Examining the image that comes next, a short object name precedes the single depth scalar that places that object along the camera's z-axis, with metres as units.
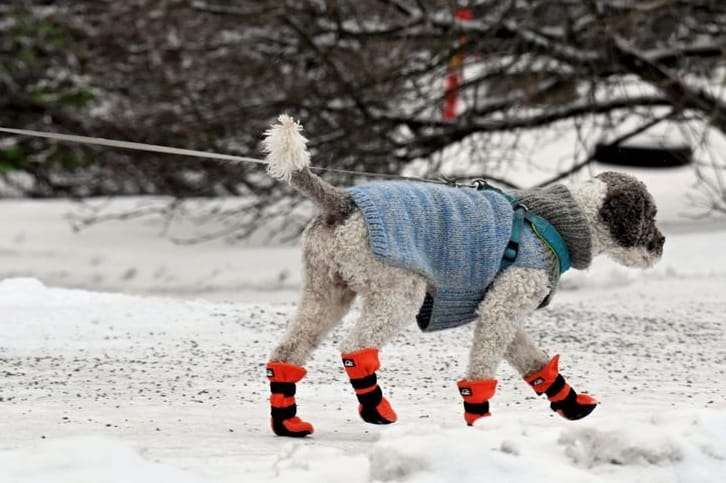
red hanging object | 22.55
